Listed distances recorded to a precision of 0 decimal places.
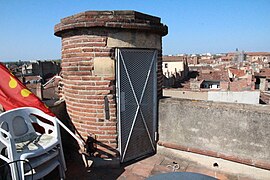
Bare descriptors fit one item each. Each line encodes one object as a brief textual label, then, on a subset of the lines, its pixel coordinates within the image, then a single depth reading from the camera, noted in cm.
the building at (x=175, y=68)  2437
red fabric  398
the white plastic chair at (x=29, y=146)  297
